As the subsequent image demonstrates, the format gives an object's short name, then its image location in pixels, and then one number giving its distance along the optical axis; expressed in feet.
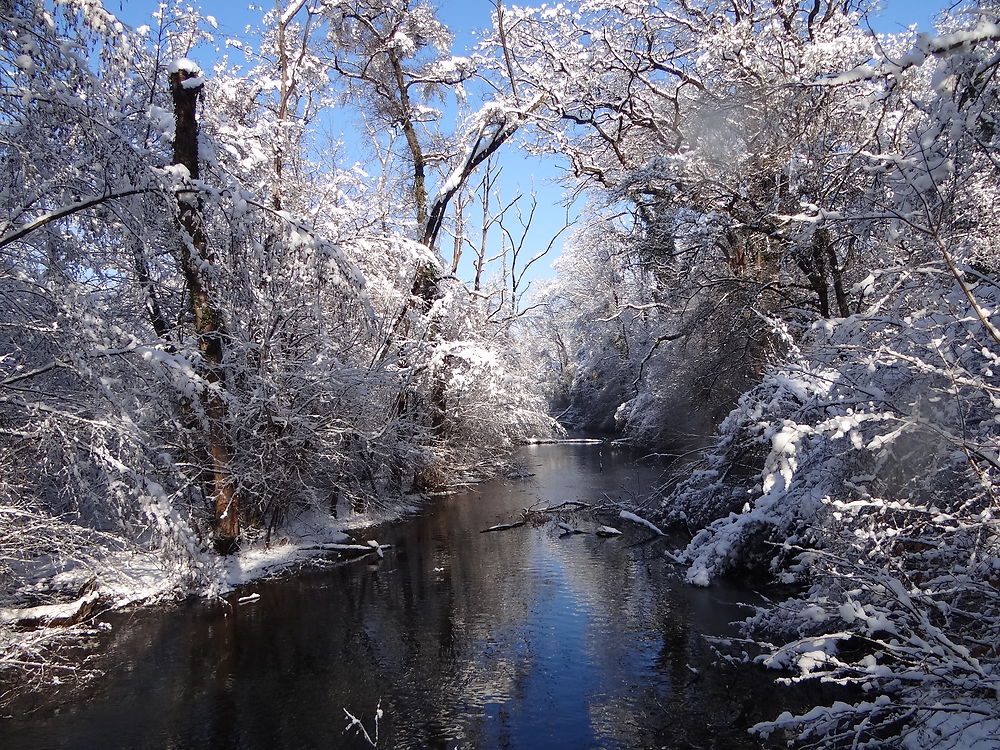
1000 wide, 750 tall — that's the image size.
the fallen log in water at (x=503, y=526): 41.31
